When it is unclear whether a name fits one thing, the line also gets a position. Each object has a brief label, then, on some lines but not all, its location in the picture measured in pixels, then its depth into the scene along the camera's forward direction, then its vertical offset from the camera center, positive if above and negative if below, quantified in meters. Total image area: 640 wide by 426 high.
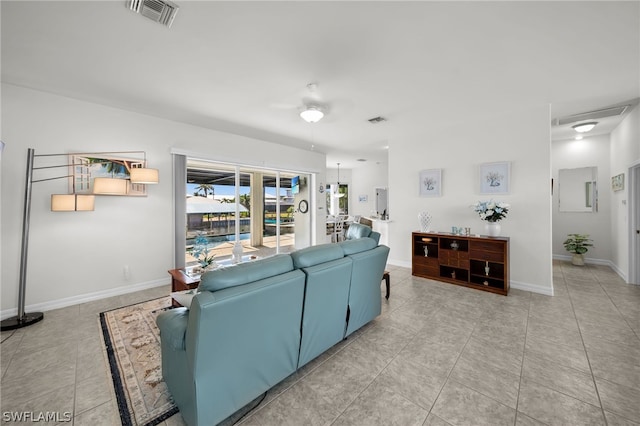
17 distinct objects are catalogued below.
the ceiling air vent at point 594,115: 3.63 +1.57
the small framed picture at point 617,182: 4.16 +0.58
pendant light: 9.45 +0.89
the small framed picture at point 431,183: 4.66 +0.61
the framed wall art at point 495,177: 3.95 +0.61
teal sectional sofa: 1.36 -0.74
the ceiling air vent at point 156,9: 1.76 +1.51
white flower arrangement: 3.76 +0.07
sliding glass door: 4.91 +0.11
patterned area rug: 1.63 -1.29
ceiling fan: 3.18 +1.56
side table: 2.75 -0.77
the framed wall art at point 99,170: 3.30 +0.60
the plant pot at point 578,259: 5.03 -0.91
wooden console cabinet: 3.71 -0.76
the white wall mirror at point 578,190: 5.18 +0.55
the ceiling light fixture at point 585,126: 4.19 +1.55
